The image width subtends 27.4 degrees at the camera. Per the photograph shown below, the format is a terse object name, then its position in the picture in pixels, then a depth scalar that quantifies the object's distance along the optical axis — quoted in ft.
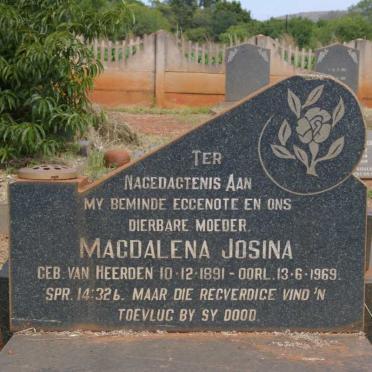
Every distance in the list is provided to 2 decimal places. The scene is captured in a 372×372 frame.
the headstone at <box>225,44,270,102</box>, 54.80
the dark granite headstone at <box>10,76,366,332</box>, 11.11
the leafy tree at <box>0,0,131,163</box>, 22.39
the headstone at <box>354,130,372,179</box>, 29.25
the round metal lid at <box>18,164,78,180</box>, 11.12
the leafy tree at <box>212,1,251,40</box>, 191.83
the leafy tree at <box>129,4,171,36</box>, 176.41
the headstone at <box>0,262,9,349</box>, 12.46
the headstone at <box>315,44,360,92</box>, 54.24
